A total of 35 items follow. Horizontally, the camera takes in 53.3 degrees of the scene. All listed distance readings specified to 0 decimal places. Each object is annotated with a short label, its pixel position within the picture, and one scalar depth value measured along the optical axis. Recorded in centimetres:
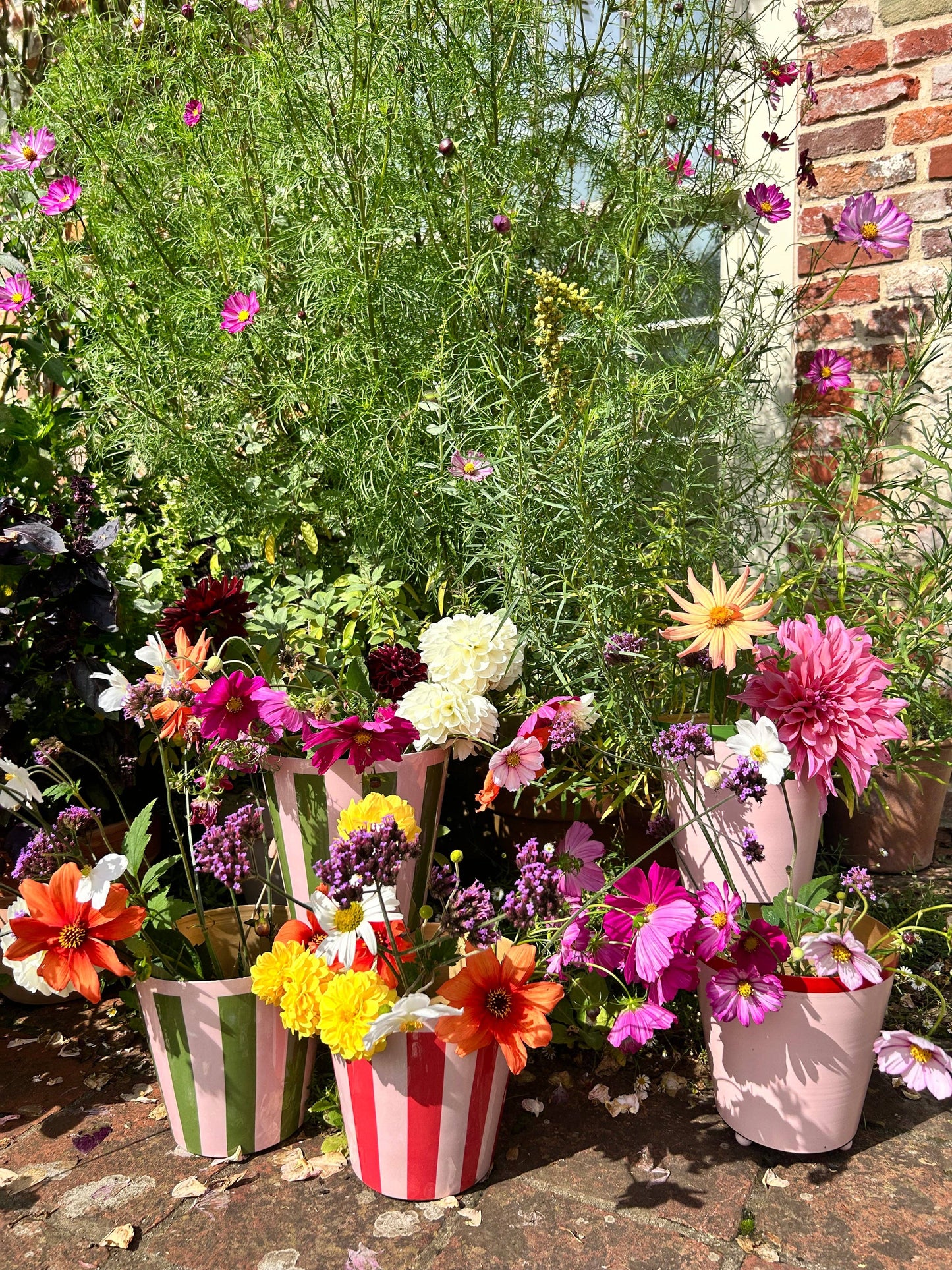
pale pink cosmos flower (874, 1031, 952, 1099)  114
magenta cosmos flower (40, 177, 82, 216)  180
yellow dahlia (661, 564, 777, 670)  130
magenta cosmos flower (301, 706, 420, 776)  123
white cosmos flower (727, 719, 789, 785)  122
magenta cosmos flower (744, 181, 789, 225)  190
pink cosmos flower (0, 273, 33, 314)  192
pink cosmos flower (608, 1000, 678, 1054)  123
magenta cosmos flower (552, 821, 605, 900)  145
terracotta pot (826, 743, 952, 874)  212
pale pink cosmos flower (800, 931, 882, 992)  120
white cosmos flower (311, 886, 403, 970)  117
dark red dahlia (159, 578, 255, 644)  140
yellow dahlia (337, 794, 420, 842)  123
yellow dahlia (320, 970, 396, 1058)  111
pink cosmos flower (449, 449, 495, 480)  154
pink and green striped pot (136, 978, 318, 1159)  127
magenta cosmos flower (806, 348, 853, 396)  212
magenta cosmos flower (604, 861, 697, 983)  123
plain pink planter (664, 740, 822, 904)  147
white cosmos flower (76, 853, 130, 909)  116
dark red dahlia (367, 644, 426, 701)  142
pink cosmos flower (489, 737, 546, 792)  138
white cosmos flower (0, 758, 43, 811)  135
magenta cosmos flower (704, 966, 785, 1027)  120
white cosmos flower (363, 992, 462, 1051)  109
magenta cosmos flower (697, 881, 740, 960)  123
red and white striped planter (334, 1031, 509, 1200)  116
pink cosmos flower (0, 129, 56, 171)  193
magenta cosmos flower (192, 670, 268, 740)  126
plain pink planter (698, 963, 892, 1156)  122
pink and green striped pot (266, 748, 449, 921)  140
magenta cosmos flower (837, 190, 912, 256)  191
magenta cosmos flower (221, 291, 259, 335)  172
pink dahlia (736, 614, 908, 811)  127
